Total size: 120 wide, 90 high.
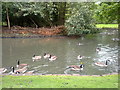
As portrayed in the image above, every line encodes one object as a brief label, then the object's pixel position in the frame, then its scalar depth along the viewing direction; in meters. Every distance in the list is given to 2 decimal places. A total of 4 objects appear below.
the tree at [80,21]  20.27
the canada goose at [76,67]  9.12
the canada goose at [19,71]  8.73
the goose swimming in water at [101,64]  9.79
